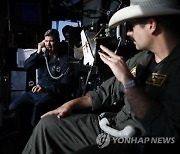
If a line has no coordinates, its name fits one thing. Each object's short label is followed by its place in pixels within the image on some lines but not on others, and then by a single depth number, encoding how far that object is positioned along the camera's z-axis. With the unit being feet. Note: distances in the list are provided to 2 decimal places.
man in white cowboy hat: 3.65
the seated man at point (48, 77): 9.12
